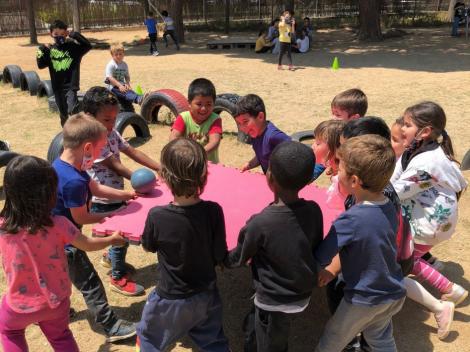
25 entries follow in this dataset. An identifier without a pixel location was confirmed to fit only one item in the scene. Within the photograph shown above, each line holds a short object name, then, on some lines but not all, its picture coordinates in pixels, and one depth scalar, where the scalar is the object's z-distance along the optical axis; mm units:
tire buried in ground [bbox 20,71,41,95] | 11141
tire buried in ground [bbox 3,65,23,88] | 12070
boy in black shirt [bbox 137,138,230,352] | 2404
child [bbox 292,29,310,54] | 18625
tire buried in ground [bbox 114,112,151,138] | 7410
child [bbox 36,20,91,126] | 7762
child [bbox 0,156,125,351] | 2348
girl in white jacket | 3316
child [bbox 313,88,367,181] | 4234
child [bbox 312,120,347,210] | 3582
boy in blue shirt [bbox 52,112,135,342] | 2873
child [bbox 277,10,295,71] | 14227
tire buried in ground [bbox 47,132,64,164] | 5773
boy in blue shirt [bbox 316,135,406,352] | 2434
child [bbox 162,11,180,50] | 19891
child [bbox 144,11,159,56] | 18359
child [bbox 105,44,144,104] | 8190
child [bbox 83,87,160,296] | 3738
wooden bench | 20062
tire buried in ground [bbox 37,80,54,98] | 10439
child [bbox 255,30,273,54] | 18766
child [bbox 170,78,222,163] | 4379
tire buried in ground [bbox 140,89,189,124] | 7824
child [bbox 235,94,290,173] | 3883
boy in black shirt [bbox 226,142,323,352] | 2340
